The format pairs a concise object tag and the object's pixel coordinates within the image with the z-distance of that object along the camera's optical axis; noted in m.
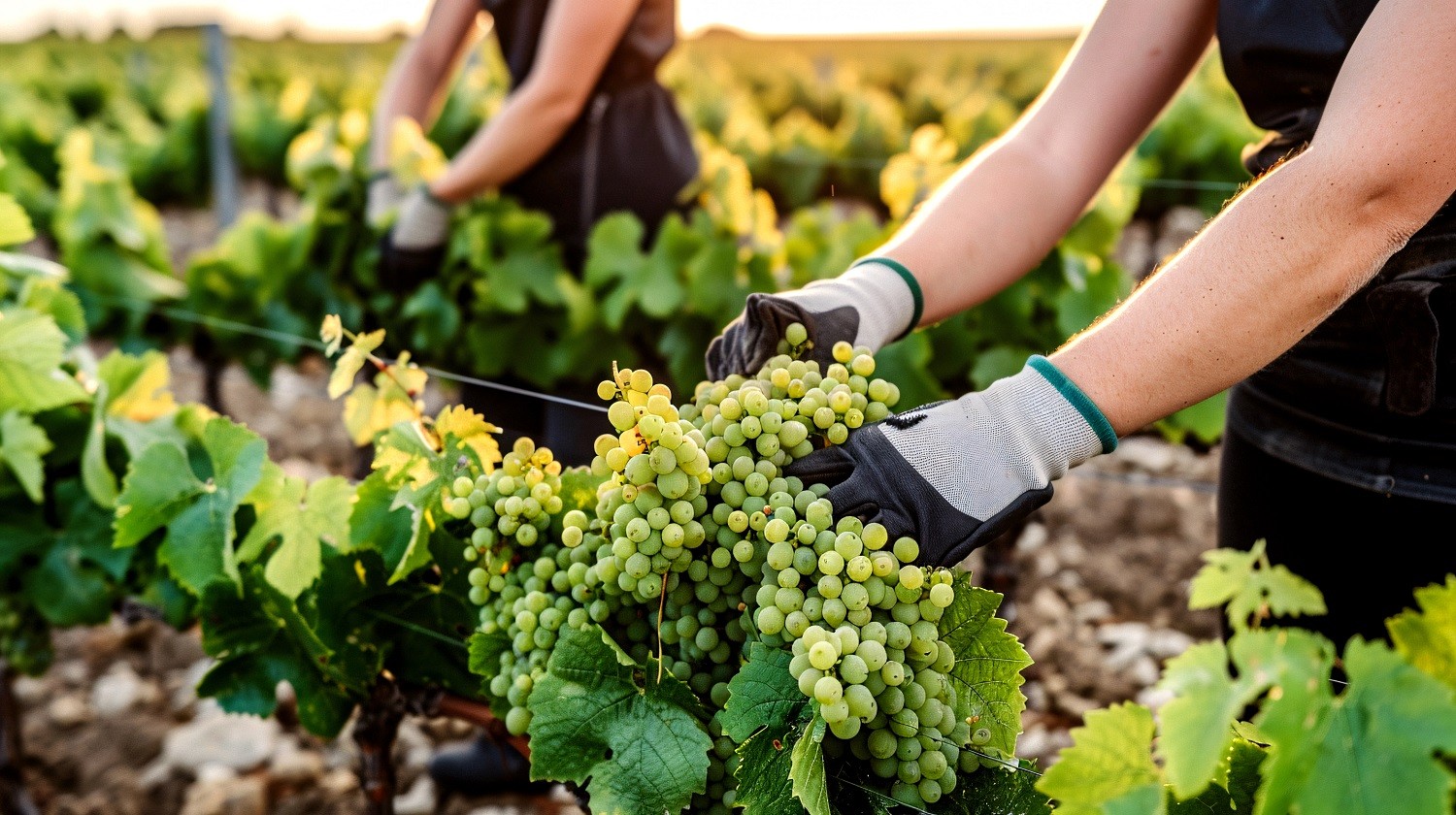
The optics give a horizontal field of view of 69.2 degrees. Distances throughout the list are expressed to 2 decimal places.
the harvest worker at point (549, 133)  2.41
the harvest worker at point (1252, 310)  0.98
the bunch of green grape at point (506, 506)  1.15
